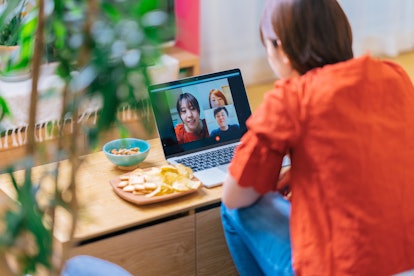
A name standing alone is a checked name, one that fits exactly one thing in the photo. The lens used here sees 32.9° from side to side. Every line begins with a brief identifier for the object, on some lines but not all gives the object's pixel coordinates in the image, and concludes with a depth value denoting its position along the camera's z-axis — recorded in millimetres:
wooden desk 1766
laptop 2062
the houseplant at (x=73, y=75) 816
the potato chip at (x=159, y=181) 1854
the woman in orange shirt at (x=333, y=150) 1487
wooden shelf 2976
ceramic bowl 2008
